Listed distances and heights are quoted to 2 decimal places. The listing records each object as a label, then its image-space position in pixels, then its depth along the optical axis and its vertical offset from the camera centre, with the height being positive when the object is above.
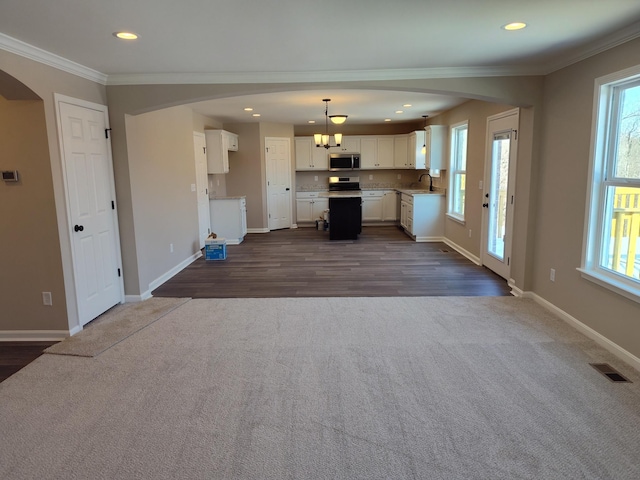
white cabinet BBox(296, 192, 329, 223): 9.95 -0.67
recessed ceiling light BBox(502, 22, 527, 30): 2.83 +1.06
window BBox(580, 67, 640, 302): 3.08 -0.12
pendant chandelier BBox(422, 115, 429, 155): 8.36 +0.67
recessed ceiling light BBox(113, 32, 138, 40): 2.91 +1.06
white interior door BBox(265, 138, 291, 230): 9.19 -0.04
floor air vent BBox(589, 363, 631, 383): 2.81 -1.40
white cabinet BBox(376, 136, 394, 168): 9.80 +0.62
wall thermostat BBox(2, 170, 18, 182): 3.45 +0.07
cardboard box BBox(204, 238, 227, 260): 6.59 -1.11
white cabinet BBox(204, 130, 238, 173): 7.67 +0.57
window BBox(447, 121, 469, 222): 7.06 +0.08
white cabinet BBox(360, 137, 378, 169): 9.84 +0.63
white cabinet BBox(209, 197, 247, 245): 7.84 -0.73
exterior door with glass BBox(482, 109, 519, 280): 4.89 -0.20
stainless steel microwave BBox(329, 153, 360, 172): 9.77 +0.44
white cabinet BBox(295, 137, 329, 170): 9.85 +0.55
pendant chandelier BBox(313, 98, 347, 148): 6.70 +0.76
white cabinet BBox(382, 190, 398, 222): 9.91 -0.66
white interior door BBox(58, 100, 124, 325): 3.72 -0.25
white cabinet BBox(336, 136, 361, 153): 9.84 +0.81
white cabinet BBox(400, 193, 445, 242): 7.86 -0.77
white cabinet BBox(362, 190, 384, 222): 9.88 -0.66
